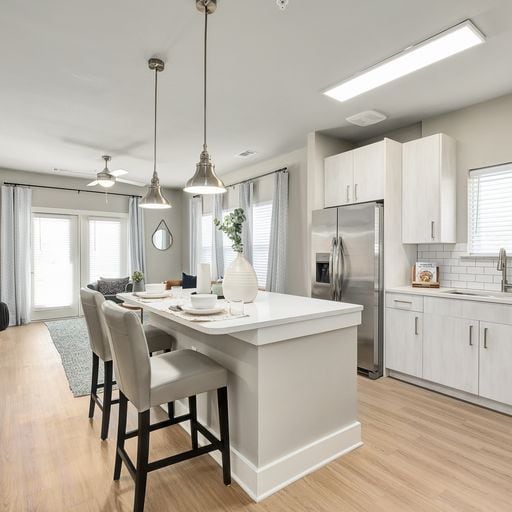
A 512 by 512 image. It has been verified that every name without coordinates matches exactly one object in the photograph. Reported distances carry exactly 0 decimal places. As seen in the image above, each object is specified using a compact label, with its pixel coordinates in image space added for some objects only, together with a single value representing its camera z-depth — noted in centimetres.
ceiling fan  479
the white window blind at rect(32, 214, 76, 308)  652
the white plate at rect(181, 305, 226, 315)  193
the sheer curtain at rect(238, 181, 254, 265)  571
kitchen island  187
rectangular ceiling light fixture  227
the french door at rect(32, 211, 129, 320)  655
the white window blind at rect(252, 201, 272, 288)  566
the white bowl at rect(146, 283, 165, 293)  283
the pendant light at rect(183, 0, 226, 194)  236
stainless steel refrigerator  360
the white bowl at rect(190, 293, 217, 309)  200
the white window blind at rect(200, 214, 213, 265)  708
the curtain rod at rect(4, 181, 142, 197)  621
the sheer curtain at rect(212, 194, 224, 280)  644
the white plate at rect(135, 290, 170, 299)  266
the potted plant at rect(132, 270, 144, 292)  340
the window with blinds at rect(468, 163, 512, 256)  330
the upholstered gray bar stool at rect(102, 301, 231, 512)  166
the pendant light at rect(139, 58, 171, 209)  320
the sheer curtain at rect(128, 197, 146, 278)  737
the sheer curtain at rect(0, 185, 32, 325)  602
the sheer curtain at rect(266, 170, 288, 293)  507
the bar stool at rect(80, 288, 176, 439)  233
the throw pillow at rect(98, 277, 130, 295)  639
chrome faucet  317
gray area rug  352
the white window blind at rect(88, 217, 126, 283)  706
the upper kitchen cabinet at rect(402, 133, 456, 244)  346
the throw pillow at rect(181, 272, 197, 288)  582
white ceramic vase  240
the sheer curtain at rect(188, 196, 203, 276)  731
